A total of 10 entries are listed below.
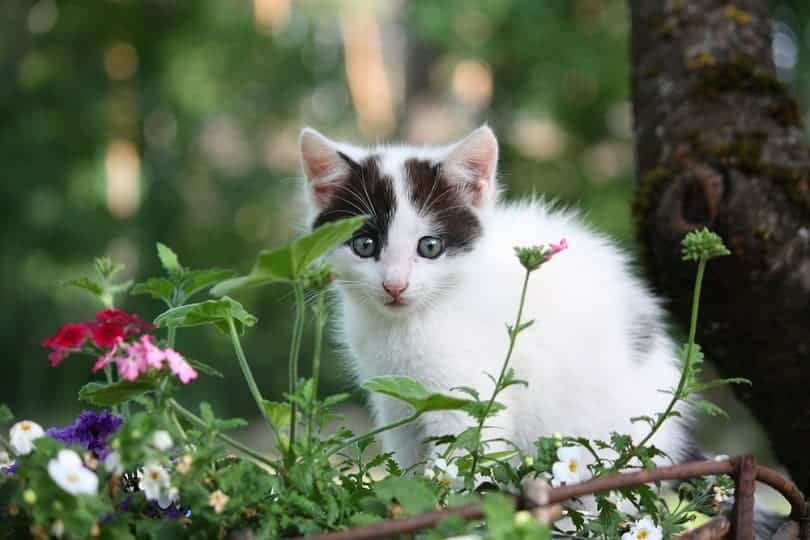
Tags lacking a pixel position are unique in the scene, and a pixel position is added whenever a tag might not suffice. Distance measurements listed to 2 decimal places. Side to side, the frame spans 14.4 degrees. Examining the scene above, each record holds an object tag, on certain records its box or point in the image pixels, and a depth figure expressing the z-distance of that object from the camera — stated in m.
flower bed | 1.17
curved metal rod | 1.15
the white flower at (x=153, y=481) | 1.18
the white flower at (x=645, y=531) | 1.23
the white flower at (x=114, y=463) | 1.18
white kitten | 1.34
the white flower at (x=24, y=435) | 1.19
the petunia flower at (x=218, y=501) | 1.18
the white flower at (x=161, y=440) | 1.17
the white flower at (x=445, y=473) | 1.23
